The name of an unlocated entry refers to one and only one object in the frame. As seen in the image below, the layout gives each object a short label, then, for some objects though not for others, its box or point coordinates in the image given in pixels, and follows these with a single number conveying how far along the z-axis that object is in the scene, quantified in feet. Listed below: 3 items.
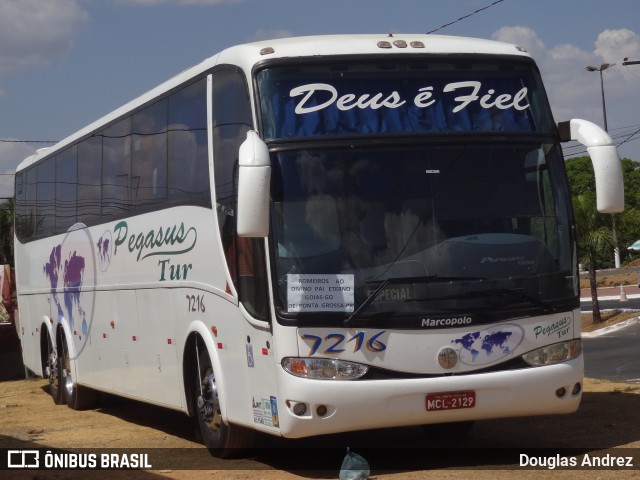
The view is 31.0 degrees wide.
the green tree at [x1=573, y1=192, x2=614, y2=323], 99.45
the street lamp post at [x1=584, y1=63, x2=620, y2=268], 186.91
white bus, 30.32
